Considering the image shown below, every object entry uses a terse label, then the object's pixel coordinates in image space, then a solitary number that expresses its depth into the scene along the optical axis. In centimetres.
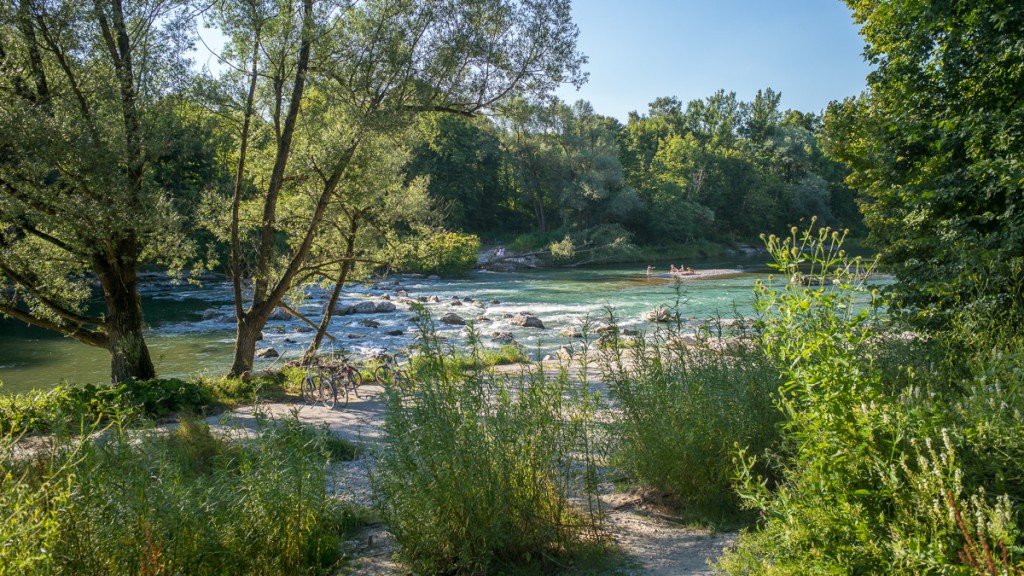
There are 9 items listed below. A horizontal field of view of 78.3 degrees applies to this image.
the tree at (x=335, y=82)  986
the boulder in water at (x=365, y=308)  2342
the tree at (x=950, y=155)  589
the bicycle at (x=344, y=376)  928
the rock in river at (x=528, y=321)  1970
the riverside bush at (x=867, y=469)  216
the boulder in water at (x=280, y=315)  2233
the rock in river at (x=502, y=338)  1694
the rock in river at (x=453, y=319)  2061
